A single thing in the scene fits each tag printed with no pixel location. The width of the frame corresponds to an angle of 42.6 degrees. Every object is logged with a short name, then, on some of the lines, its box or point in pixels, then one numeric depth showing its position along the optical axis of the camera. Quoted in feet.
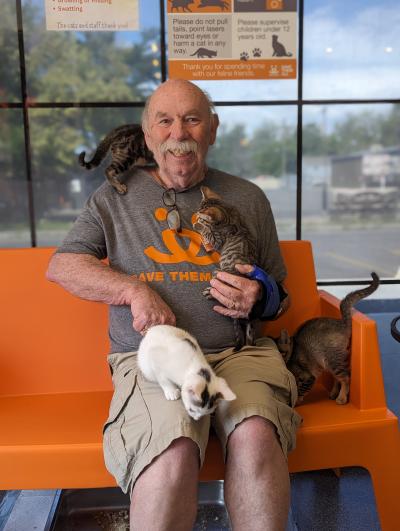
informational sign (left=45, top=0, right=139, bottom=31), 9.68
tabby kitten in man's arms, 5.75
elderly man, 4.33
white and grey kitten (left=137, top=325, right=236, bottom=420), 4.35
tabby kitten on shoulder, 6.53
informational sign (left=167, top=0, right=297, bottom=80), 9.75
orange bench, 5.06
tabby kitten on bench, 6.03
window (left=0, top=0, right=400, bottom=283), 11.28
